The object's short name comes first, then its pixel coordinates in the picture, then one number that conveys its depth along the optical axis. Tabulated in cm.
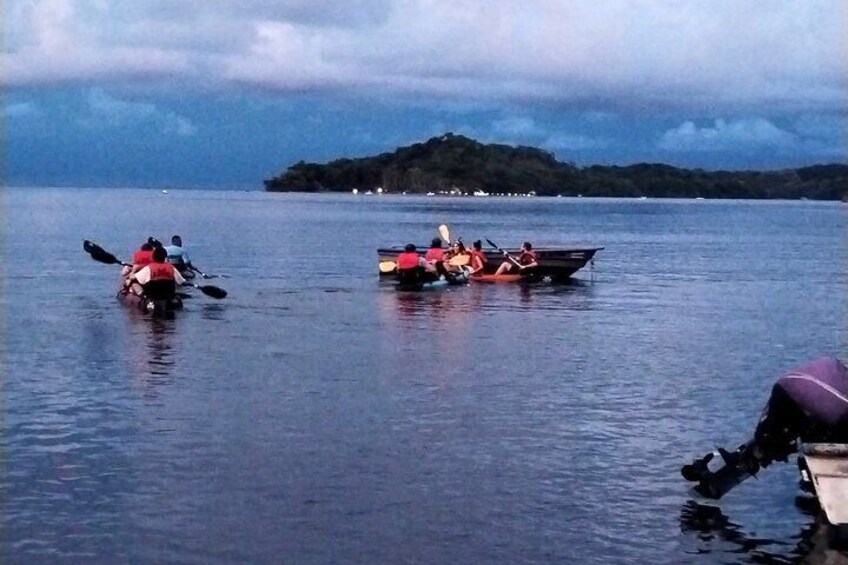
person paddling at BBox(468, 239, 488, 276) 5150
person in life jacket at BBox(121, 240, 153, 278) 3872
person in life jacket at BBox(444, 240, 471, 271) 5012
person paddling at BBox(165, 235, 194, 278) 4394
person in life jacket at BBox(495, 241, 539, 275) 5156
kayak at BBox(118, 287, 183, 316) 3678
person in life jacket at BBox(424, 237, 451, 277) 4803
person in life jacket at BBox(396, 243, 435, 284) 4609
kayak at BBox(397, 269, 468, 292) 4678
